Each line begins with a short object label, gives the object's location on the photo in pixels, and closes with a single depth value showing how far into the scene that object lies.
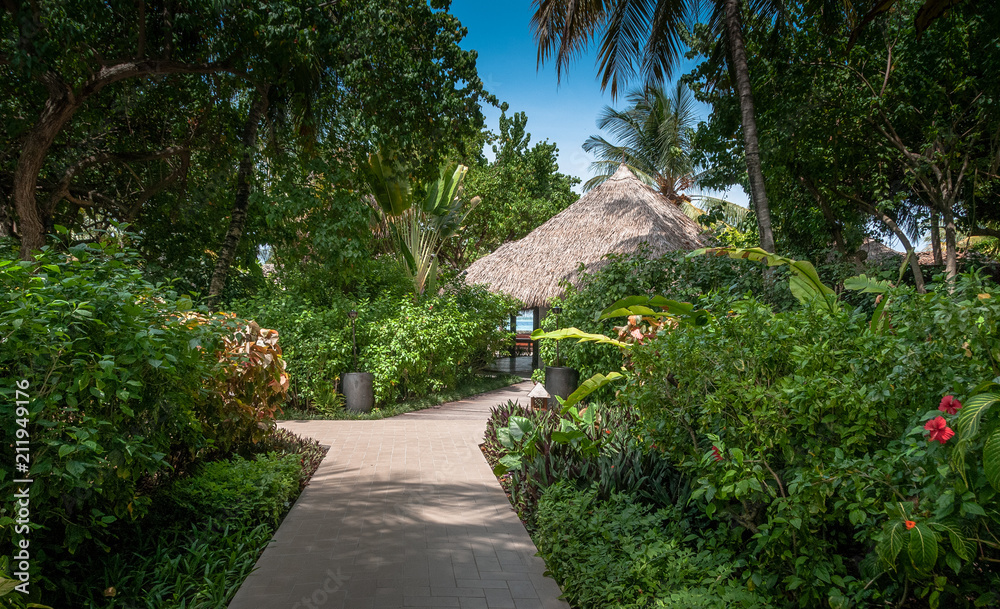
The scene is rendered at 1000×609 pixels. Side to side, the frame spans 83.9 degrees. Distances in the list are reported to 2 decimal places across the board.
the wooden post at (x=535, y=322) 17.47
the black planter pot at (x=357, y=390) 9.59
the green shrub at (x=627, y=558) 2.78
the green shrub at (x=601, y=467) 3.98
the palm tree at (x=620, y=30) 9.39
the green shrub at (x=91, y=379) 2.45
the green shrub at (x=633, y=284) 7.60
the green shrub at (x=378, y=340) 9.45
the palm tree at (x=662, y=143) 24.05
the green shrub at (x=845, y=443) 2.00
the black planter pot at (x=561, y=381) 7.91
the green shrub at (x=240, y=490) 4.07
